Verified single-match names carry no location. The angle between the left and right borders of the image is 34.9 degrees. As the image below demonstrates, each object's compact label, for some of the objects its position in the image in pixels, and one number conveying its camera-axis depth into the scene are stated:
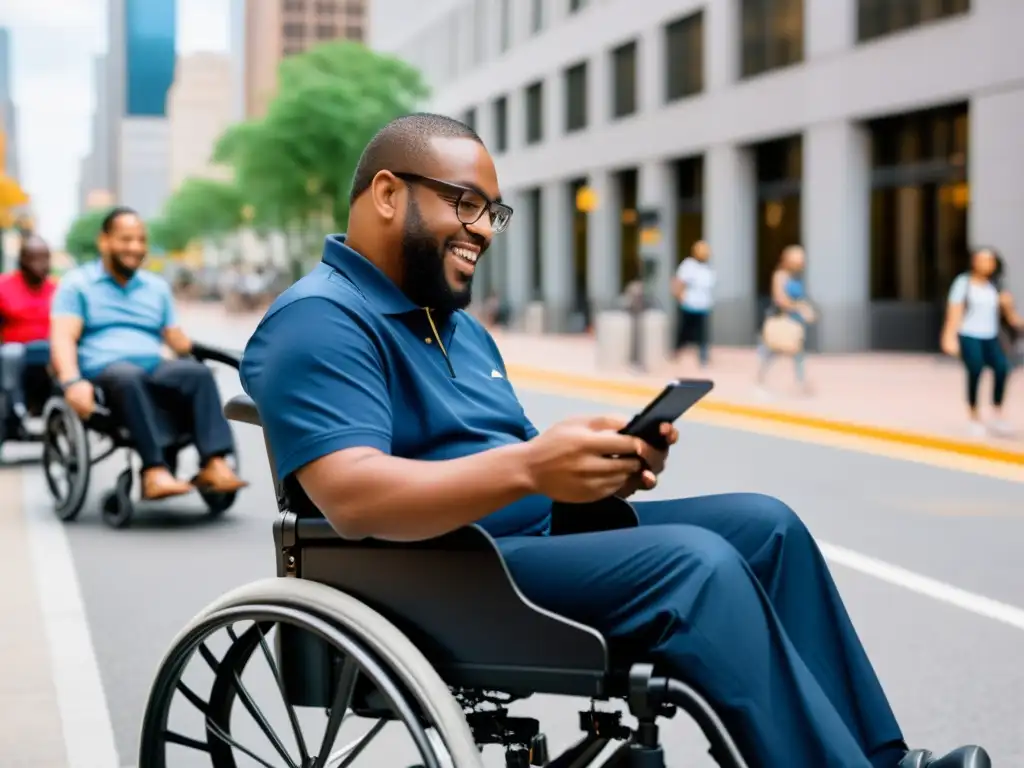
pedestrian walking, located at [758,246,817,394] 18.59
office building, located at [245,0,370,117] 172.38
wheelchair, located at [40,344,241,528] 8.87
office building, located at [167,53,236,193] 189.11
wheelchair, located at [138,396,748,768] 2.80
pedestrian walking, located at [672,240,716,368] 23.59
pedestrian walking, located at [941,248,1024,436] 13.92
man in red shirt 11.83
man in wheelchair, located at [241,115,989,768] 2.74
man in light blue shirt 8.66
